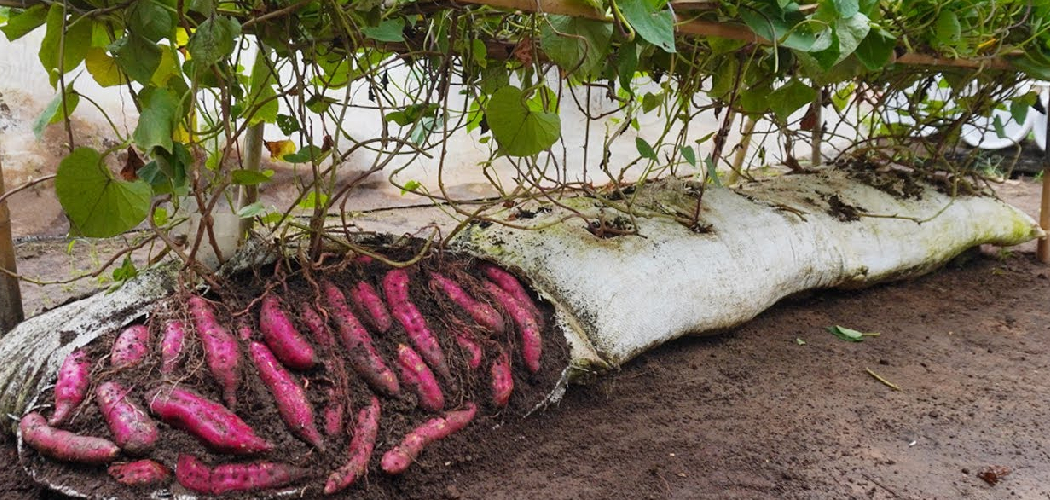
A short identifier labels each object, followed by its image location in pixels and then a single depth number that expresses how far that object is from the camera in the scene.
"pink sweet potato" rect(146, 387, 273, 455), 1.27
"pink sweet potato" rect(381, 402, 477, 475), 1.41
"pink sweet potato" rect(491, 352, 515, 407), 1.62
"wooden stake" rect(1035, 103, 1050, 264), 3.24
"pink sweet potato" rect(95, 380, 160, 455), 1.23
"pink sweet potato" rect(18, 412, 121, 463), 1.22
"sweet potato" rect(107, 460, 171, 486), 1.20
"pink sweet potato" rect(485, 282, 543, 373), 1.72
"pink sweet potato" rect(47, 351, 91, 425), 1.27
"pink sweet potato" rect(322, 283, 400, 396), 1.50
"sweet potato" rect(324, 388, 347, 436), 1.39
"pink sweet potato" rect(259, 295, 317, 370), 1.46
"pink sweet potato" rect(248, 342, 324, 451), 1.35
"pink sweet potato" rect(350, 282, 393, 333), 1.60
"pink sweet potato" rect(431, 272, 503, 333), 1.71
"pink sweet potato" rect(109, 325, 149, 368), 1.35
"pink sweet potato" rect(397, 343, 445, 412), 1.53
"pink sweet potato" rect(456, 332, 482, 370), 1.62
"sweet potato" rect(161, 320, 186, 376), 1.35
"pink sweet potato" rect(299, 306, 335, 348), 1.51
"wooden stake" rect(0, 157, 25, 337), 1.50
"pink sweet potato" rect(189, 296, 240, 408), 1.36
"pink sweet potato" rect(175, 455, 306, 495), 1.23
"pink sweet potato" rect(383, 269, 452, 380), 1.59
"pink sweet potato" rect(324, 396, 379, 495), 1.33
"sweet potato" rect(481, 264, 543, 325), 1.83
